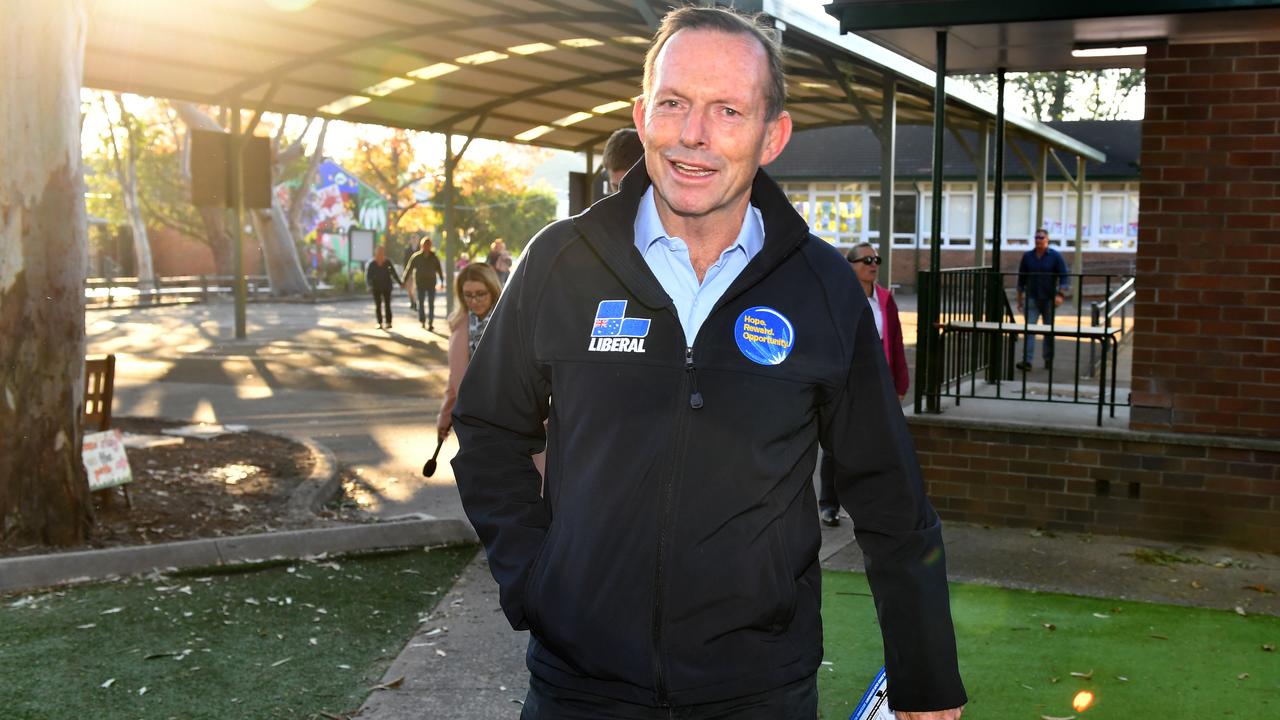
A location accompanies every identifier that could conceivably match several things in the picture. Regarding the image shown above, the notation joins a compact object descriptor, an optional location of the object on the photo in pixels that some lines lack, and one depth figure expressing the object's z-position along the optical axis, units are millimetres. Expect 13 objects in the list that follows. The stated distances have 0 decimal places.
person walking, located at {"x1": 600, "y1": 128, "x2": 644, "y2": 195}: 5223
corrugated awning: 14508
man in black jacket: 2193
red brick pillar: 7680
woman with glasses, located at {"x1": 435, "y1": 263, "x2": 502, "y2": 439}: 7543
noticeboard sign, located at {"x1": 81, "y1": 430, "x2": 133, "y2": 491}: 7623
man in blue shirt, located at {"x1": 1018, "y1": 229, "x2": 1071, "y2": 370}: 17344
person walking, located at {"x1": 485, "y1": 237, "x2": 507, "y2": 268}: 21625
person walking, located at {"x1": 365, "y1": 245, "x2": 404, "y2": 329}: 26734
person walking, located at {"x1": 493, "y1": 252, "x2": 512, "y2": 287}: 21541
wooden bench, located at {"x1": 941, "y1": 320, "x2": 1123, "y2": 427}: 8938
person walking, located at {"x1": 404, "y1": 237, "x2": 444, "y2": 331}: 26094
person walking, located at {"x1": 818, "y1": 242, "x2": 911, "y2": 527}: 8312
